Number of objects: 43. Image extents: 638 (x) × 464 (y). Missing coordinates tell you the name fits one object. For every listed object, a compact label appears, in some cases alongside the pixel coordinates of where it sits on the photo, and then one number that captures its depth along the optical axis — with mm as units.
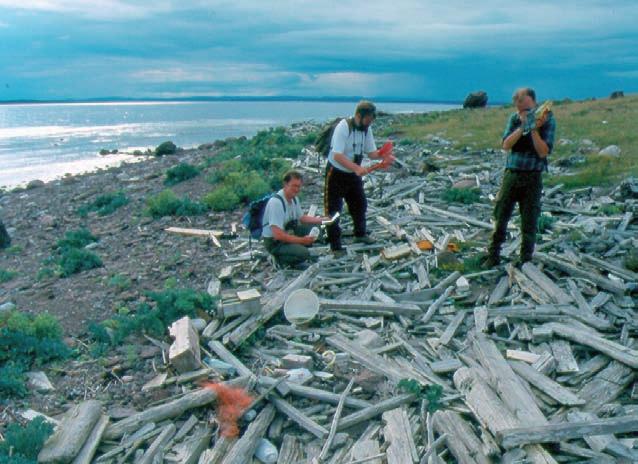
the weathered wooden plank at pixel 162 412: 5820
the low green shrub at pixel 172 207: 14867
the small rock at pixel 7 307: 9103
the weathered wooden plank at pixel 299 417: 5582
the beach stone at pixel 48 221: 17531
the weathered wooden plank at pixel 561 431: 4980
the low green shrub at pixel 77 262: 11352
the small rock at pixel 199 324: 7720
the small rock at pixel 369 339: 7170
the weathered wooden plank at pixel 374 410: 5715
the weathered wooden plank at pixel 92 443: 5414
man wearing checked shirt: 7656
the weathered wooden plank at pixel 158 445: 5445
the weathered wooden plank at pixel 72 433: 5379
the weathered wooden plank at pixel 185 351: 6664
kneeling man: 9195
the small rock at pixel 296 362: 6723
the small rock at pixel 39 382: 6686
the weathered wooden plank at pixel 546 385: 5750
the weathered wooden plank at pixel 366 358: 6409
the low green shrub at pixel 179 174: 21375
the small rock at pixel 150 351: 7291
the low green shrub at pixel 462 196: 14062
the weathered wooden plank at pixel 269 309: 7383
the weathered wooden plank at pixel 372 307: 8055
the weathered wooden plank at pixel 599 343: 6361
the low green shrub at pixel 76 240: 13977
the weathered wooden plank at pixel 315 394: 6016
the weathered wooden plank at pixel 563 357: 6406
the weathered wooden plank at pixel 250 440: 5312
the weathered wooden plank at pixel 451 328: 7277
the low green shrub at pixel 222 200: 14930
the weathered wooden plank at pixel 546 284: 8016
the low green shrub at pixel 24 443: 5297
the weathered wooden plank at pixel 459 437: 5035
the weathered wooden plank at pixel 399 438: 5059
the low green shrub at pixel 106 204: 18094
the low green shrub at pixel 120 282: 9977
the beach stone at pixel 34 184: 28122
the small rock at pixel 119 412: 6117
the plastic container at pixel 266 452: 5398
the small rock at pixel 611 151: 18828
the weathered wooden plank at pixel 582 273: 8281
